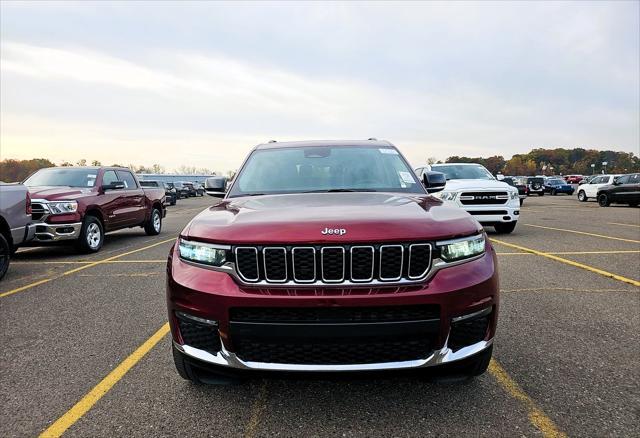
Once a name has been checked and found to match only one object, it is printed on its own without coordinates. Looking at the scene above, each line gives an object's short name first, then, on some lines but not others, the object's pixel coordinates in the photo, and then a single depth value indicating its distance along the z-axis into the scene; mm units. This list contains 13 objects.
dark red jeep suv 2195
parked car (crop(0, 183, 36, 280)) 6590
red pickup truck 8188
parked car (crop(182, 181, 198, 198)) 57781
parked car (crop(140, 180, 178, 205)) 35922
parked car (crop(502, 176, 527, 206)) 14305
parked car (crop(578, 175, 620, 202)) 26750
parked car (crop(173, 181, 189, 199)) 53200
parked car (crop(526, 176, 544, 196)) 44656
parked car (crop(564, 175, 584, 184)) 68656
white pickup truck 10562
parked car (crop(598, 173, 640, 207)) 23094
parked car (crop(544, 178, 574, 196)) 46375
